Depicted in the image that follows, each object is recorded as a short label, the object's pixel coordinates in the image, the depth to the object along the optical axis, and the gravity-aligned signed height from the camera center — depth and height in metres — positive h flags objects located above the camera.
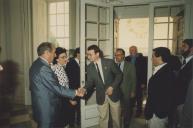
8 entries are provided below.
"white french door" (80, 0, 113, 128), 5.04 +0.15
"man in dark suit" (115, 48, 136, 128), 5.22 -0.82
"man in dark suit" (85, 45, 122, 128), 4.32 -0.72
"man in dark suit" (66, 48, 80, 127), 5.11 -0.67
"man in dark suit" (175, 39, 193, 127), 3.68 -0.58
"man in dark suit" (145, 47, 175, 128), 3.00 -0.60
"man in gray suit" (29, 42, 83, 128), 3.23 -0.59
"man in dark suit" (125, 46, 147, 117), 6.34 -0.83
